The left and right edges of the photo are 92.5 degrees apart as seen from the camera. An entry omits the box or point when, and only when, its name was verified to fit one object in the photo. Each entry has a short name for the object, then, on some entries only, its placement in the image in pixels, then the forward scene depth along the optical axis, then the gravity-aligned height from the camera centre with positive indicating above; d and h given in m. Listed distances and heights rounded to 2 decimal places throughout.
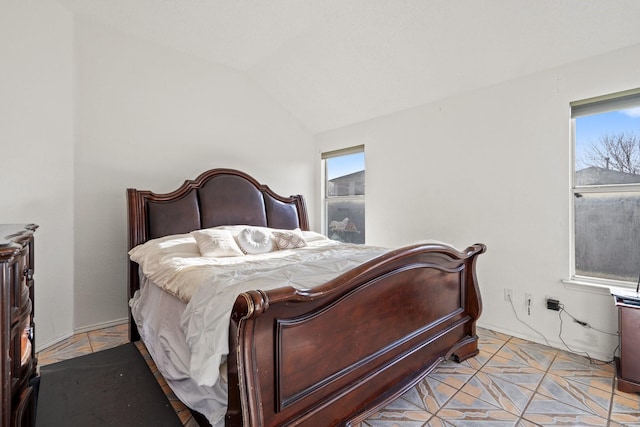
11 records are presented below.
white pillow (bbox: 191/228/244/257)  2.48 -0.24
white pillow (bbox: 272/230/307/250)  2.91 -0.25
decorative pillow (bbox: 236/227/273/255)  2.71 -0.24
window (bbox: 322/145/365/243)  4.18 +0.28
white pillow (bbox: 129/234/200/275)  2.27 -0.29
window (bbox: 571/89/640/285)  2.32 +0.19
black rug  1.65 -1.09
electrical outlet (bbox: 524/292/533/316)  2.68 -0.78
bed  1.19 -0.60
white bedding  1.26 -0.35
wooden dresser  1.00 -0.45
